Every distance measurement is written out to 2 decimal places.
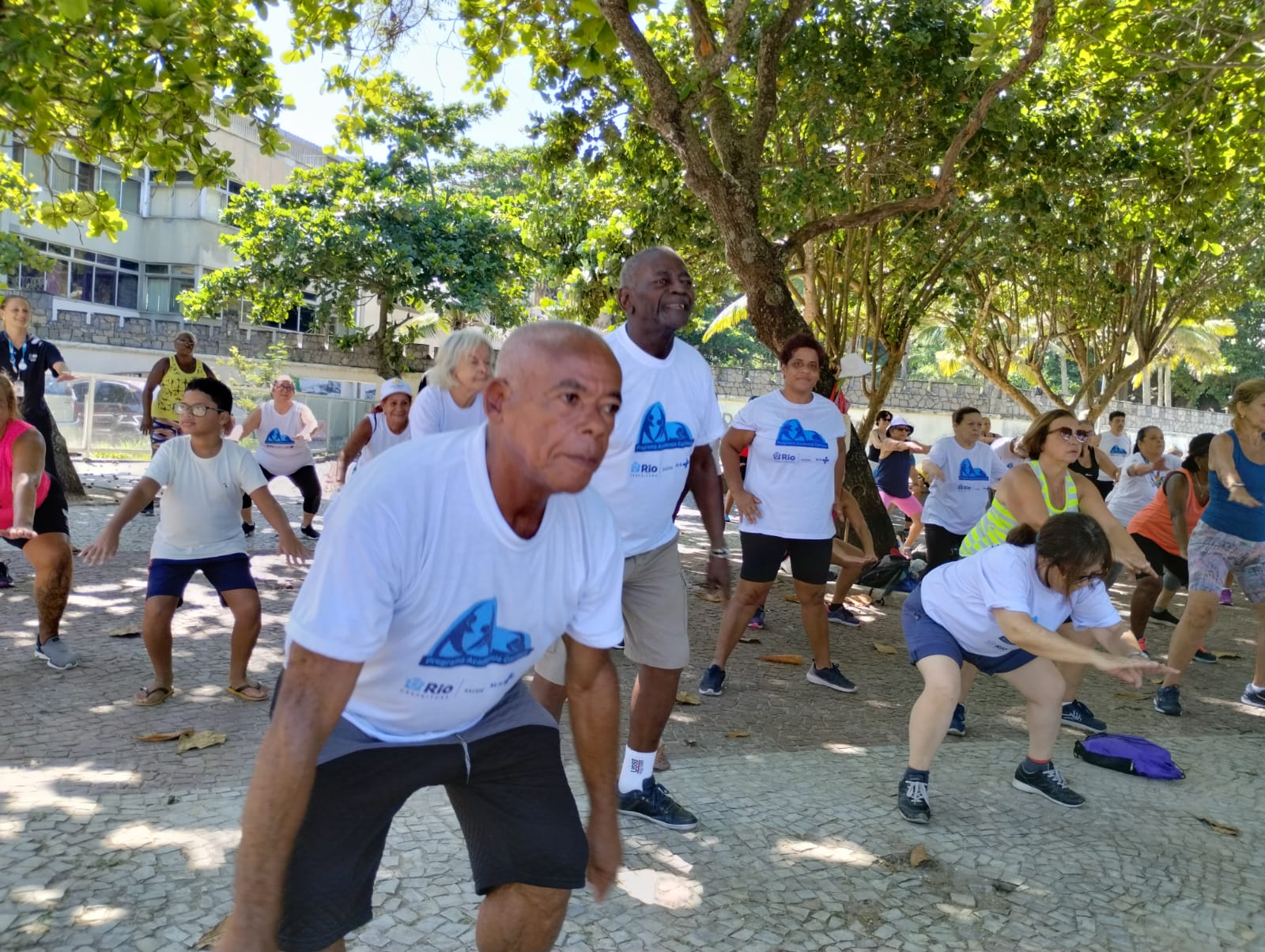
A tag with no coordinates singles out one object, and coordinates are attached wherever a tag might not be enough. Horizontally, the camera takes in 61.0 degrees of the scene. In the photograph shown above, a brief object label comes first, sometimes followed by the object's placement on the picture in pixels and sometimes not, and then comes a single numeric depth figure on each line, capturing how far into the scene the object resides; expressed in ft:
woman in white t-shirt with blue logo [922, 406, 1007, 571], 26.35
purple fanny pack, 16.56
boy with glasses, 16.83
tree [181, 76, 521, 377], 75.36
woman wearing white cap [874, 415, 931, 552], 39.24
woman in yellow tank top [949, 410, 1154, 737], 16.30
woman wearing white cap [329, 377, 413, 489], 26.25
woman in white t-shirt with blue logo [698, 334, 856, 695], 19.43
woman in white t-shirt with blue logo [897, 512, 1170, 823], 13.50
